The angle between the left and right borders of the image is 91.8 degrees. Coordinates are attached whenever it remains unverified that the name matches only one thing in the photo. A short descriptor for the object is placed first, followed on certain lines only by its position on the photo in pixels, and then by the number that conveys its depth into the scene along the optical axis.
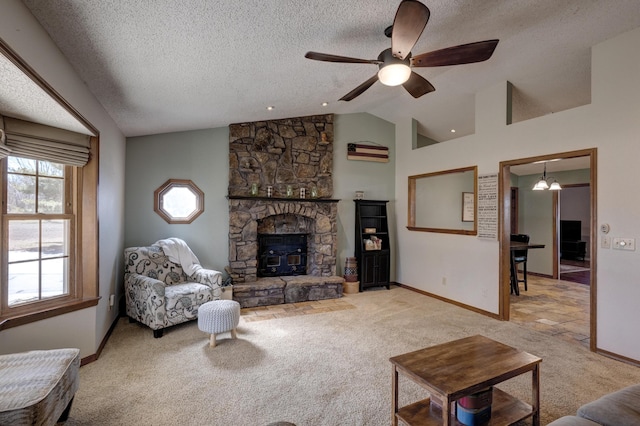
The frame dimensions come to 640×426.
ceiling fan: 2.01
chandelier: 5.96
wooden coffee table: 1.69
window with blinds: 2.33
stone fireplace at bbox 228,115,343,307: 4.87
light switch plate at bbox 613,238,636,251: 2.91
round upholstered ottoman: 3.12
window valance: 2.26
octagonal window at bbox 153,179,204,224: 4.59
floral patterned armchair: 3.39
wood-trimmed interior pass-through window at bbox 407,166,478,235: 6.23
